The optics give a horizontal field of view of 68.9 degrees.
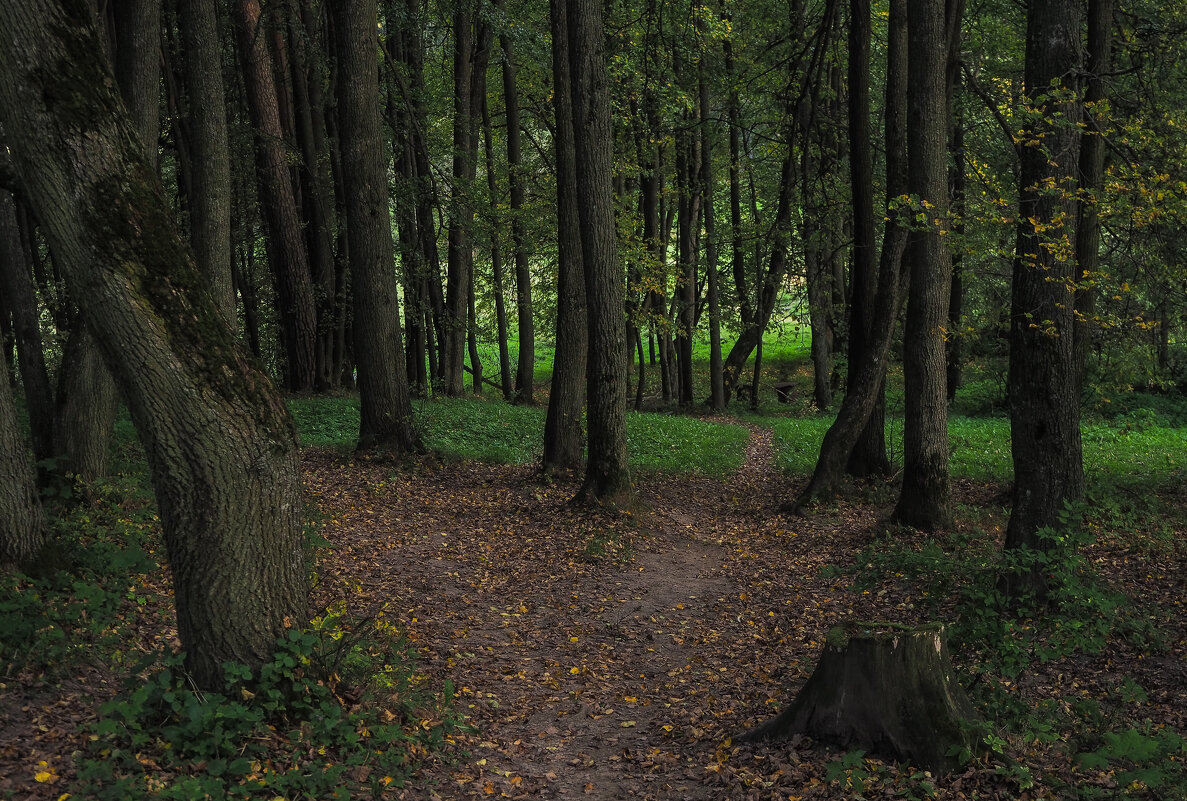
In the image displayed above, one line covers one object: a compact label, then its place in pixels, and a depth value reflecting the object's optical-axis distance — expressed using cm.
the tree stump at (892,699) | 521
